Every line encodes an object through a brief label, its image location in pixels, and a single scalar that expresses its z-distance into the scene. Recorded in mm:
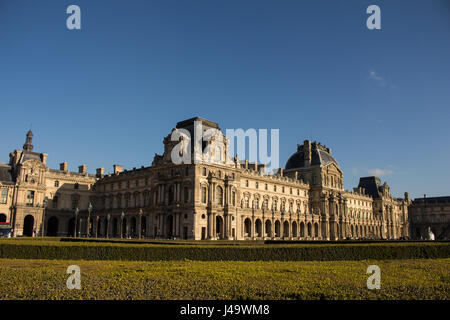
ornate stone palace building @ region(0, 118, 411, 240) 62562
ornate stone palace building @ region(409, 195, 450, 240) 128125
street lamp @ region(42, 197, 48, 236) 75681
